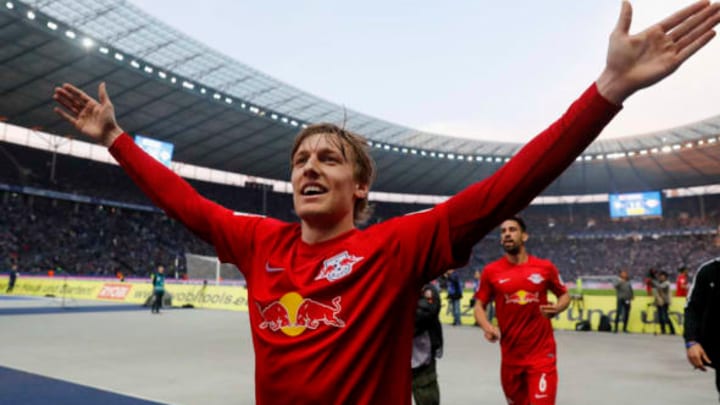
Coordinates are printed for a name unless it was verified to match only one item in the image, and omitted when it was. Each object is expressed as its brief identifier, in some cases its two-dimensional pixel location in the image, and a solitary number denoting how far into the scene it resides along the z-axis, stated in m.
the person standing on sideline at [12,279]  28.61
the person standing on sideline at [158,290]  20.15
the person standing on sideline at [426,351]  5.34
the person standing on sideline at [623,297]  15.47
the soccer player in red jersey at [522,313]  5.06
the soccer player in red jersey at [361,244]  1.57
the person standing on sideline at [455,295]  17.77
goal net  32.34
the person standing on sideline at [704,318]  4.25
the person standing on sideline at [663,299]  14.45
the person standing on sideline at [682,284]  17.33
